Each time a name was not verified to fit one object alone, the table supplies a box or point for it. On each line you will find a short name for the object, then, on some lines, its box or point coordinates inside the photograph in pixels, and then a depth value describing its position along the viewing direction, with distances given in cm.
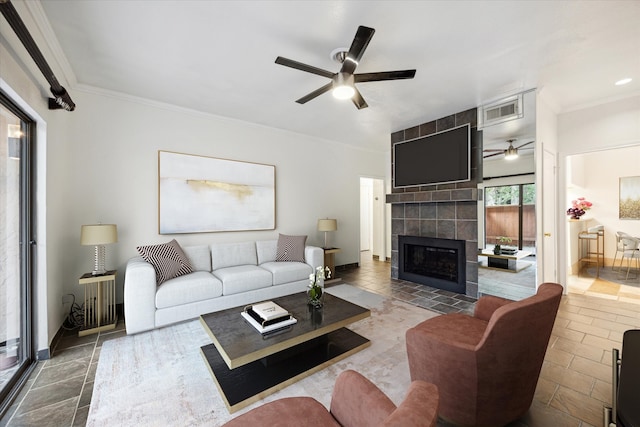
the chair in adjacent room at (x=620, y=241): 498
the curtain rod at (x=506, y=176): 359
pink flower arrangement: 580
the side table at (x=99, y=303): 283
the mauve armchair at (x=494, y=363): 135
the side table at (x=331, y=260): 500
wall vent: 343
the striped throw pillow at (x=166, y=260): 313
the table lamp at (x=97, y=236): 279
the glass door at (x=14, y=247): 194
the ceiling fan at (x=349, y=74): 201
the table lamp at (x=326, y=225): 508
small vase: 254
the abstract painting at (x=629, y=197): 546
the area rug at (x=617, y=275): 462
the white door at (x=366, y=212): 769
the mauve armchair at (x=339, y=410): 99
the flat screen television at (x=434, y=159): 404
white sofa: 278
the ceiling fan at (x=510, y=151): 365
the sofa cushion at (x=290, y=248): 432
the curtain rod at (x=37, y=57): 147
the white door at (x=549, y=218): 359
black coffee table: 182
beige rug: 170
